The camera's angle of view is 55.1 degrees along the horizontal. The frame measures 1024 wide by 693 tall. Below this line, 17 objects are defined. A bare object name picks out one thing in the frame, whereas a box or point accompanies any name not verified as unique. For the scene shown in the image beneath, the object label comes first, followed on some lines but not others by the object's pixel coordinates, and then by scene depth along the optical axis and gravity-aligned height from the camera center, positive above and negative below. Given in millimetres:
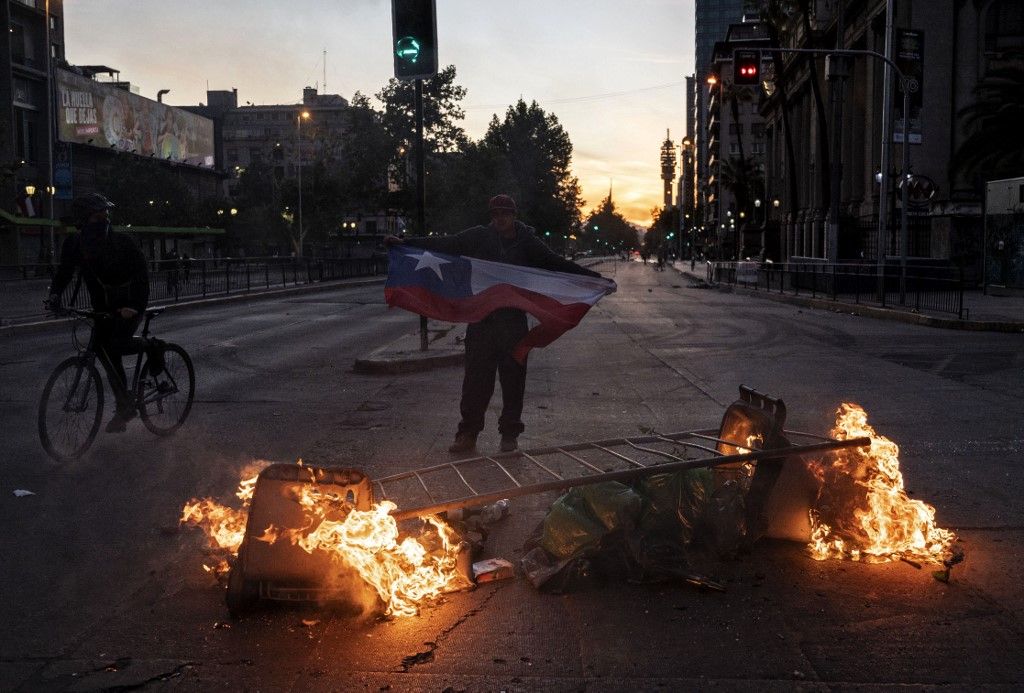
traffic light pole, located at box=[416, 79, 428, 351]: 13922 +1053
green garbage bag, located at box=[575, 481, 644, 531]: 4664 -1188
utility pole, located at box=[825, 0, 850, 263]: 32719 +3938
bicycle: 7078 -1054
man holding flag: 7215 -273
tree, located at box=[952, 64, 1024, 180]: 33688 +4395
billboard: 69000 +10971
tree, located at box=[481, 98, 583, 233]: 103875 +10393
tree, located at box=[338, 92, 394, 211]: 74875 +7774
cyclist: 7559 -146
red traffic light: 24375 +4695
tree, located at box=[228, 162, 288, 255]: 90938 +4039
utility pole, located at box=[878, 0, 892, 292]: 28391 +4090
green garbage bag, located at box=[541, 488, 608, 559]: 4594 -1289
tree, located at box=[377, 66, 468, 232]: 74500 +10253
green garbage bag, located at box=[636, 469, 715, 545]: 4754 -1204
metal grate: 4645 -1433
